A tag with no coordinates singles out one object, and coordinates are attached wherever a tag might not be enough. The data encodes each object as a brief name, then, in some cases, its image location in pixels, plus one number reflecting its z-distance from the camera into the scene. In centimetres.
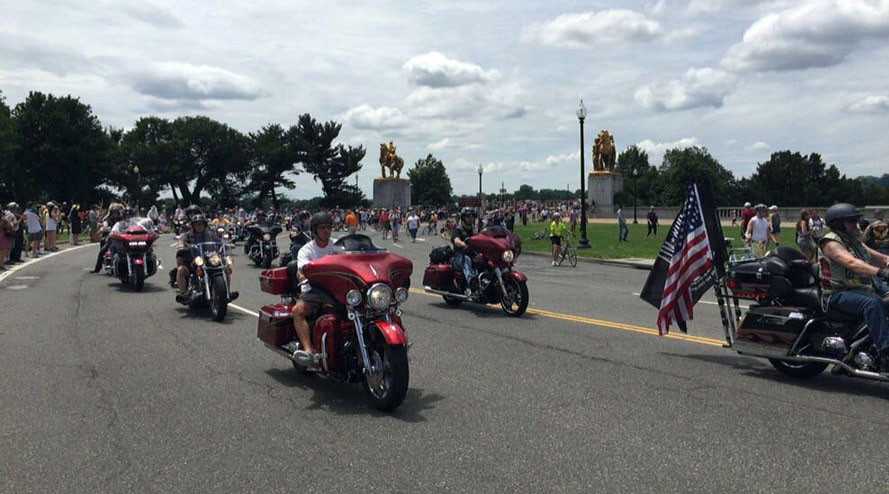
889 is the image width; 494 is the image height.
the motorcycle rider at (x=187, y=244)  1273
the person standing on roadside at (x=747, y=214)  2656
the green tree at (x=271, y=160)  11262
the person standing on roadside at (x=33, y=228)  2635
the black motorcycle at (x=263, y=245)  2292
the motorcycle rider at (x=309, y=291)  702
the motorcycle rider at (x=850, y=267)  678
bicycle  2544
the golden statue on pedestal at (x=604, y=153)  7419
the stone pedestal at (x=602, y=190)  7287
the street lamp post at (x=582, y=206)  3173
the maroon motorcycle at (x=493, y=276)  1241
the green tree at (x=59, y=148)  7631
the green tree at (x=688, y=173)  11472
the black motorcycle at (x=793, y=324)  690
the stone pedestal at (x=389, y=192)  8494
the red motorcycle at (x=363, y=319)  631
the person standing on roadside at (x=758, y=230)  1903
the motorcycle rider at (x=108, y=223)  1820
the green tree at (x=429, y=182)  15375
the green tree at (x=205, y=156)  10106
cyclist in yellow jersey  2530
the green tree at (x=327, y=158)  11788
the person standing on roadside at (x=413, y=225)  4366
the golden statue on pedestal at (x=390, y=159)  8456
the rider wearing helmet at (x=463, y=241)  1322
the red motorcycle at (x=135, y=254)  1588
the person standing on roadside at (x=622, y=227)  3819
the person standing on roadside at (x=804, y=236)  1728
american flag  839
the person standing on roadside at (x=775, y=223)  2156
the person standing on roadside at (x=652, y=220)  4050
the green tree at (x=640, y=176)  12344
